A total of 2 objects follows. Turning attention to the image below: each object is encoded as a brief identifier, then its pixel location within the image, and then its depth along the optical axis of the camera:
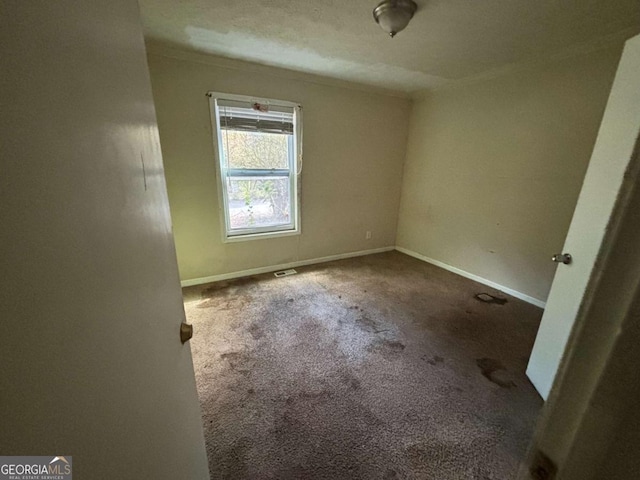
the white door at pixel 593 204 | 1.04
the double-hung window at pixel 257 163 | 2.59
